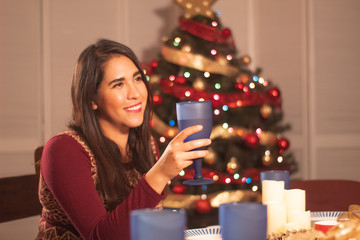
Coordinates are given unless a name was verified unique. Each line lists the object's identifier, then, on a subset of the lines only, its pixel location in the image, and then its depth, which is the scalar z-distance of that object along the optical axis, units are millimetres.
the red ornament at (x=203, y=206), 3623
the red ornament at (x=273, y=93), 3693
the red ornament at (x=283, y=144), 3729
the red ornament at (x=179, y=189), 3693
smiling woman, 1438
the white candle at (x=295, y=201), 1259
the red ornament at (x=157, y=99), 3578
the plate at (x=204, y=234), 1282
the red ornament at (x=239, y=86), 3592
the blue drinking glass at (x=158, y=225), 773
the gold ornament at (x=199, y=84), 3537
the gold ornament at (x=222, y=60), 3607
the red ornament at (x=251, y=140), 3572
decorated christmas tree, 3570
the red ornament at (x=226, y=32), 3652
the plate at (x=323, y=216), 1488
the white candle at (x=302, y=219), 1184
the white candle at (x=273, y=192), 1247
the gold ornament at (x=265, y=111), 3676
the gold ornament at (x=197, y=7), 3674
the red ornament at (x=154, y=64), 3709
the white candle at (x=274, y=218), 1169
